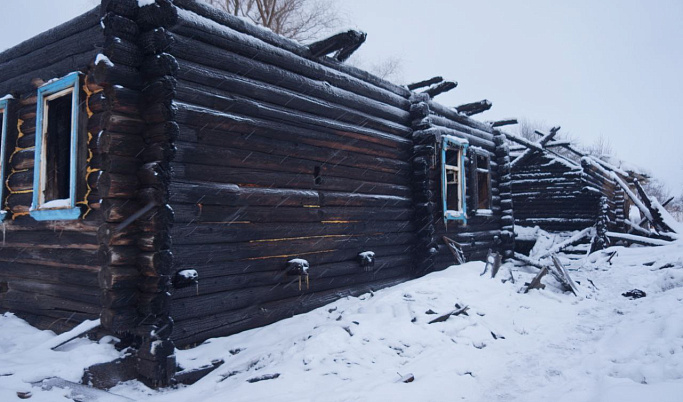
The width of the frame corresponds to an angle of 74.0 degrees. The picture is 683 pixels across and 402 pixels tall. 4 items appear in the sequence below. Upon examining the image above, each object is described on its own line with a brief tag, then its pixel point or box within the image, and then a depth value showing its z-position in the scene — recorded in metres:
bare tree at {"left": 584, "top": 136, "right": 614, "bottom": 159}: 49.08
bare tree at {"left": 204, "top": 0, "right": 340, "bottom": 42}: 18.67
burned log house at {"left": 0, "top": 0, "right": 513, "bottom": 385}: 4.82
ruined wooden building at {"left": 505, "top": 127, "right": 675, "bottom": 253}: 15.91
